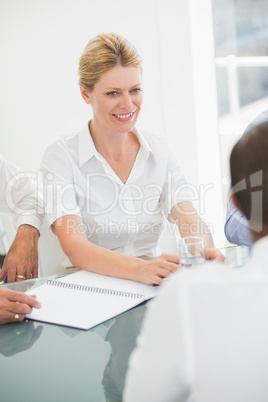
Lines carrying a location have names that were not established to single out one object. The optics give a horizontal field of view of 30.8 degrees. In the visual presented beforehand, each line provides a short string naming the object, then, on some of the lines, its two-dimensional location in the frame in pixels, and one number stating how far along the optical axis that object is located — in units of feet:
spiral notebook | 4.01
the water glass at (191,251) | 4.43
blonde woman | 6.22
